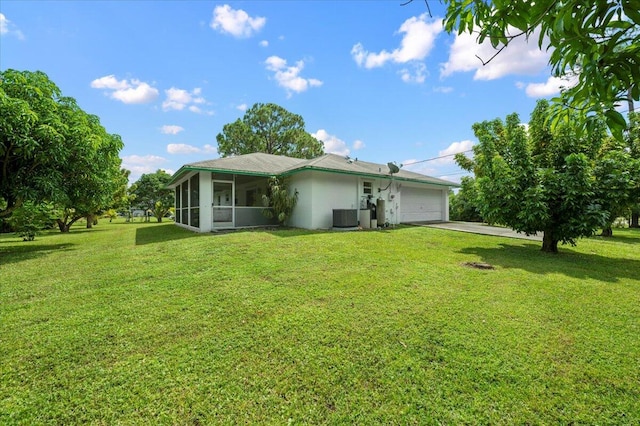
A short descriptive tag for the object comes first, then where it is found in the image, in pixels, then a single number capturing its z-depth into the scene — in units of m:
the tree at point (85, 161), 8.80
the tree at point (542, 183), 6.89
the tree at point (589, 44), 1.39
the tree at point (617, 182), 6.64
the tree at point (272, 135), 32.16
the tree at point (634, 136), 11.09
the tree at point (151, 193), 33.25
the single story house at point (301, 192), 12.18
